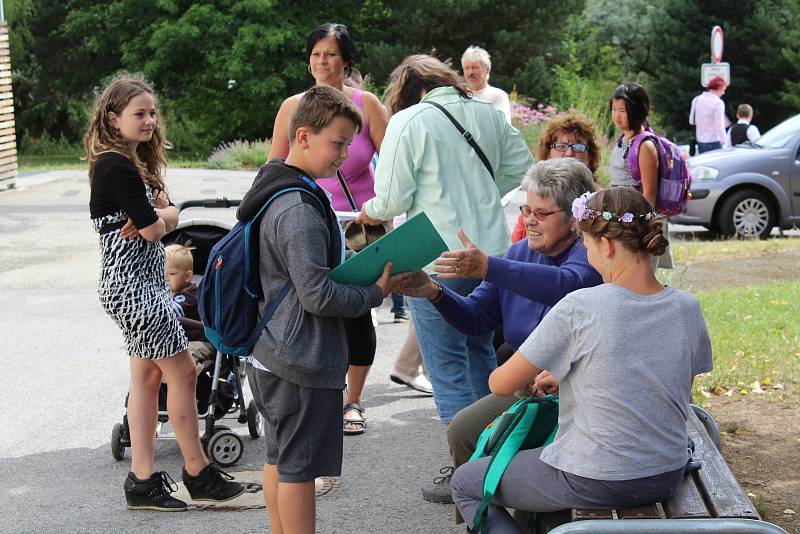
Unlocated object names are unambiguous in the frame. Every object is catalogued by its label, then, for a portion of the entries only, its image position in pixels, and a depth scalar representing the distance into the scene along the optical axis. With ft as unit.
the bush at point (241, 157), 156.22
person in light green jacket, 28.64
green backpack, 20.58
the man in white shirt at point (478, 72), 48.56
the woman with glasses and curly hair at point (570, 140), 36.64
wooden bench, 18.11
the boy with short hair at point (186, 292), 33.79
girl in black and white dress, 27.27
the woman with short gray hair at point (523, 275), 23.24
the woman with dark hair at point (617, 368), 18.87
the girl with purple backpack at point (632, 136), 41.83
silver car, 84.70
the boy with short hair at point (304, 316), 21.84
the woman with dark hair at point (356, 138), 35.03
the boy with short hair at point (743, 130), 116.73
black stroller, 32.43
